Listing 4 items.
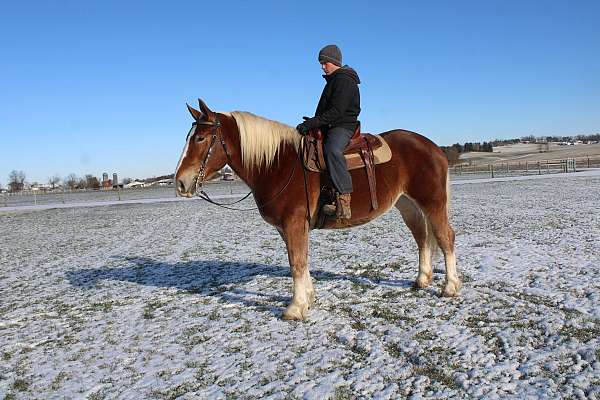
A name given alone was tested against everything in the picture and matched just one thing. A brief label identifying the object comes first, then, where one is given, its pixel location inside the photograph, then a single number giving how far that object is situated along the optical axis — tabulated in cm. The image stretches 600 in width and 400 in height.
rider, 494
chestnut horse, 497
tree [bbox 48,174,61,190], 19125
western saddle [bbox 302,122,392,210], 505
